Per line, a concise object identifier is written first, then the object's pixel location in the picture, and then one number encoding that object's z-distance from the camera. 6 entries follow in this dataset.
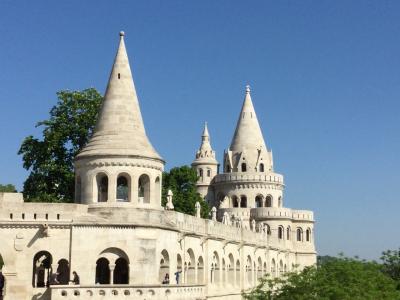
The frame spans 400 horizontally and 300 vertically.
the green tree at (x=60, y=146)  43.28
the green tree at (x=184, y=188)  55.48
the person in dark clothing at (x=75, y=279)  28.91
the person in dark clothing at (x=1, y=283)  26.81
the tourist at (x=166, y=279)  31.67
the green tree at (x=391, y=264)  54.84
